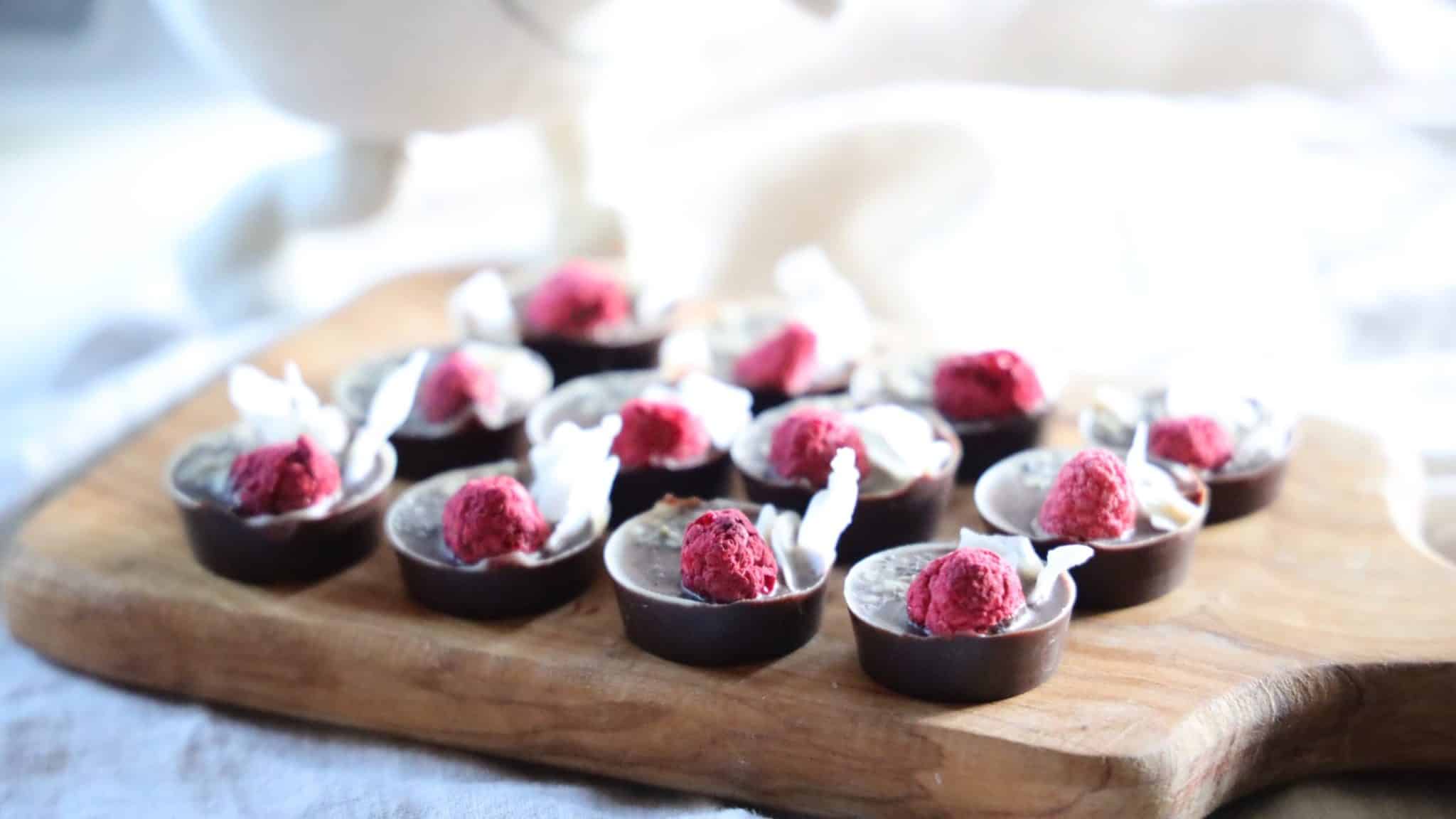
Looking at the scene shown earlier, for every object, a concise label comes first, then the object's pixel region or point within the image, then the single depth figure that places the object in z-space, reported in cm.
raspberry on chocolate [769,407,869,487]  57
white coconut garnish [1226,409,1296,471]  58
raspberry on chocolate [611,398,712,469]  58
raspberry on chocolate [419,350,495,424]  60
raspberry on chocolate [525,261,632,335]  64
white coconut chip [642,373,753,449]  58
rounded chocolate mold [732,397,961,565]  56
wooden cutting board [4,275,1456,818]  51
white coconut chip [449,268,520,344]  64
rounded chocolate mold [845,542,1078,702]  51
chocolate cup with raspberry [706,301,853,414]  61
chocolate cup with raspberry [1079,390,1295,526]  57
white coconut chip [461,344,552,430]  60
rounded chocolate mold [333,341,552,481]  60
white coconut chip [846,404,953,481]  56
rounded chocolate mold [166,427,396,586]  56
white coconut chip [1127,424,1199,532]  55
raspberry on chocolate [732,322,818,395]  61
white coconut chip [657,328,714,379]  62
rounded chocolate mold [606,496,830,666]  53
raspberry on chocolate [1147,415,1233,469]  57
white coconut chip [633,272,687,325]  65
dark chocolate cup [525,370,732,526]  58
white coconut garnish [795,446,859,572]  54
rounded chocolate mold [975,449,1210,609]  54
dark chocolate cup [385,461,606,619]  54
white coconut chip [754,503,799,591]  54
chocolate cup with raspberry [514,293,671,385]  64
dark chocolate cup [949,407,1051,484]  59
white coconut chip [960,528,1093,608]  52
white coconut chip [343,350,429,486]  57
